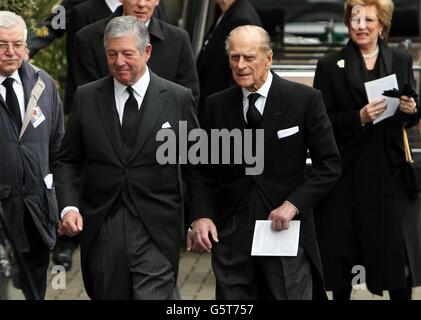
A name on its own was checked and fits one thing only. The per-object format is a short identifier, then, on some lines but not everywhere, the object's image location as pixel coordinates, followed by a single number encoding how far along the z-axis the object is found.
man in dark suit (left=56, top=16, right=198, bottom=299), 15.51
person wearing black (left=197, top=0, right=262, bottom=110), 21.41
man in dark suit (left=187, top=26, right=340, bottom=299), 15.45
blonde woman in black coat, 18.45
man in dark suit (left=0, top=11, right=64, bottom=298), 16.97
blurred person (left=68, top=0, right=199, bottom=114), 18.33
